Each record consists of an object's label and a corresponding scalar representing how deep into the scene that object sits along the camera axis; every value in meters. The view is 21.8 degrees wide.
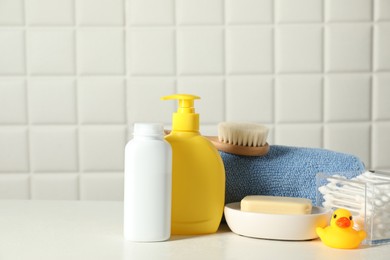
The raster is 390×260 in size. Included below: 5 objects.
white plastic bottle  1.25
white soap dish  1.26
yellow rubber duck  1.23
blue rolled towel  1.39
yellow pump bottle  1.30
